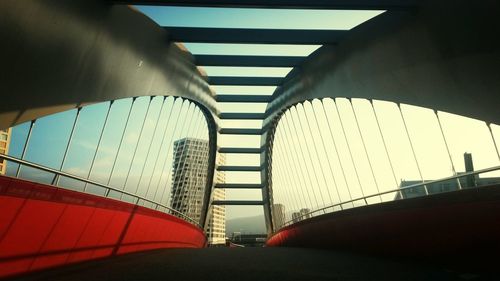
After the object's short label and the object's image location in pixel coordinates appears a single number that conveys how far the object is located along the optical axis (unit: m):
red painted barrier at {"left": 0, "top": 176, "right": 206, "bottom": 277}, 5.30
